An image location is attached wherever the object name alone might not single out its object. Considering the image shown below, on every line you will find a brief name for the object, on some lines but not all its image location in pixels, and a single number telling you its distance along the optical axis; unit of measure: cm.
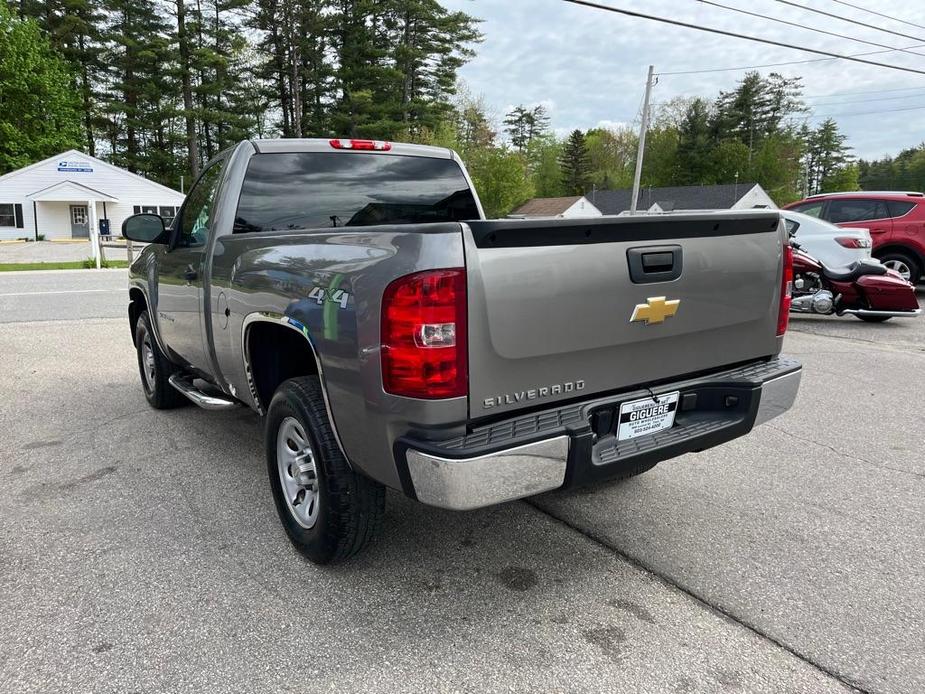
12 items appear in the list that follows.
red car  1227
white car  1116
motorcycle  959
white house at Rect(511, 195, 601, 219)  5912
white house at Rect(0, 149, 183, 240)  3978
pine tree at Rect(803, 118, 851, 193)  9444
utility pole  2885
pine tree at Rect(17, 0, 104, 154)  4738
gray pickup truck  224
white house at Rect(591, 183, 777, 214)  5619
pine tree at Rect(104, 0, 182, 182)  4577
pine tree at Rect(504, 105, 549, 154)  9381
